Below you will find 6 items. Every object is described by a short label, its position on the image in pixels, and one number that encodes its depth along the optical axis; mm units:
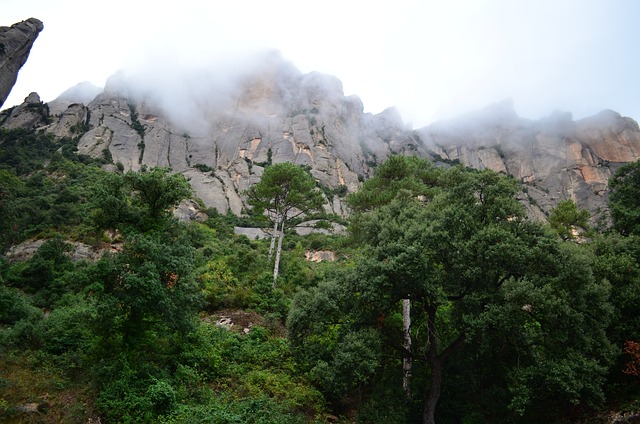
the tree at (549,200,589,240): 30089
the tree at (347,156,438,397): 20594
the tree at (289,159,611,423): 11680
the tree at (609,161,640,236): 18453
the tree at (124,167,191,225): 14039
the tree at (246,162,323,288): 26484
